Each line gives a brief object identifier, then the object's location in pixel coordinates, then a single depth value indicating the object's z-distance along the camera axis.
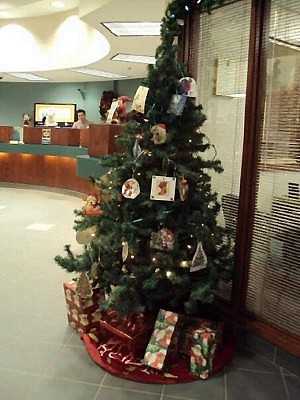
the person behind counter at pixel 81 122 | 8.68
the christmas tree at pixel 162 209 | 2.26
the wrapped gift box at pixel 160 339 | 2.20
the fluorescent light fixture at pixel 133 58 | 7.11
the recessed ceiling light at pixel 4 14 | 8.42
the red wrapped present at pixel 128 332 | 2.32
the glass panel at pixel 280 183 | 2.28
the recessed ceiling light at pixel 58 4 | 7.46
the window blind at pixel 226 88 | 2.56
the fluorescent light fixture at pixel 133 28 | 4.98
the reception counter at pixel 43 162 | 8.16
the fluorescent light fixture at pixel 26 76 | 10.11
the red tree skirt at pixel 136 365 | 2.16
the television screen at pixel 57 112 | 12.20
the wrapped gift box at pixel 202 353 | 2.19
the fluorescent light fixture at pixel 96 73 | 9.00
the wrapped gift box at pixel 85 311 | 2.55
